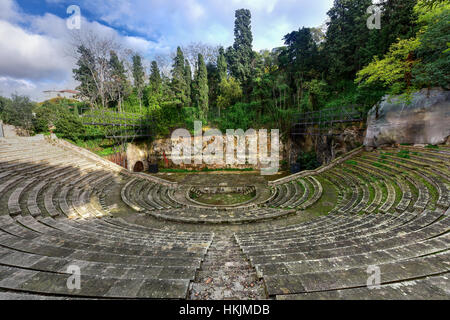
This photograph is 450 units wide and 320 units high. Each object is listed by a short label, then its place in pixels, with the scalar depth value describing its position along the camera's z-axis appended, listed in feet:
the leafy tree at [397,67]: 36.40
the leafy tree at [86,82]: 77.46
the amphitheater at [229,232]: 8.43
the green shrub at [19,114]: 68.80
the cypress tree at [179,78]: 80.70
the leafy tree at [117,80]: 82.23
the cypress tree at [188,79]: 82.74
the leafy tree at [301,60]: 73.20
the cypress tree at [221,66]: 81.41
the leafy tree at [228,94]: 79.00
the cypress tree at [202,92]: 75.77
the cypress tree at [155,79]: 82.78
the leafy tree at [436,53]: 30.12
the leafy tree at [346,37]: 61.67
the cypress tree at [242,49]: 87.92
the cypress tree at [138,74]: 84.52
